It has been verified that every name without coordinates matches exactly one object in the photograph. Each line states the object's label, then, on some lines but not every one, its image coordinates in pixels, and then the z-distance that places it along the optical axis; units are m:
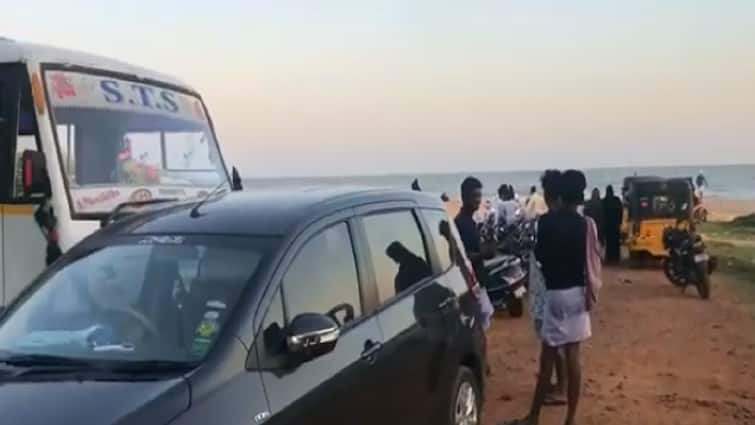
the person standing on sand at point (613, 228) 21.25
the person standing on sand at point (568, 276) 6.98
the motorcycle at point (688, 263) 14.60
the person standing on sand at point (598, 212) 21.73
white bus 7.09
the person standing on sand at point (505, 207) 16.23
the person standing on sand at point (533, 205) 17.84
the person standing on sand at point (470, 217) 8.66
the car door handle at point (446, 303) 5.94
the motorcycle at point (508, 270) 11.99
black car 3.70
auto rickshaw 20.00
